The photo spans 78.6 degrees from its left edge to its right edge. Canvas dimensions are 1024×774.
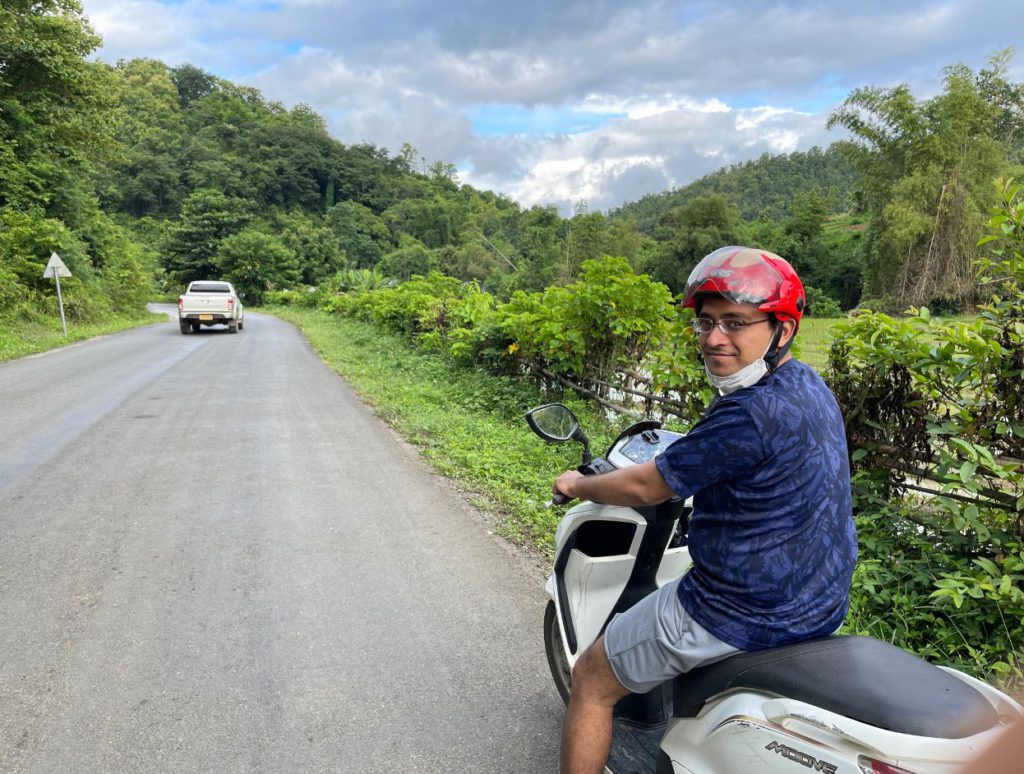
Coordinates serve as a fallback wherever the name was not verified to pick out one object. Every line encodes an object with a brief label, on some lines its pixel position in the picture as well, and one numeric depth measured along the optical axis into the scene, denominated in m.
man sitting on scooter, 1.54
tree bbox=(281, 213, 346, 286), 52.94
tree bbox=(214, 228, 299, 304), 44.44
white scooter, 1.27
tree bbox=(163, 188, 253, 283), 46.50
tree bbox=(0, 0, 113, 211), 18.88
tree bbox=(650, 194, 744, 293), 41.03
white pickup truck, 20.52
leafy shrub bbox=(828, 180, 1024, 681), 2.65
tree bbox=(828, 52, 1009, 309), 21.08
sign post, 16.58
